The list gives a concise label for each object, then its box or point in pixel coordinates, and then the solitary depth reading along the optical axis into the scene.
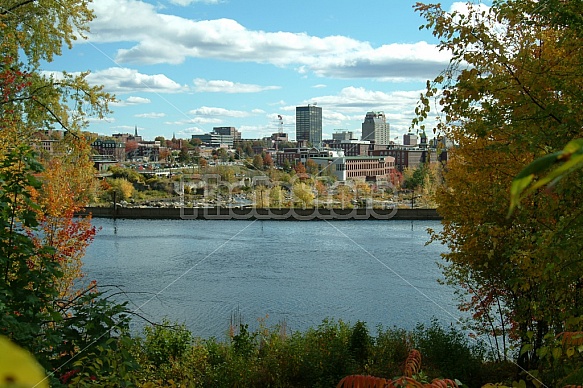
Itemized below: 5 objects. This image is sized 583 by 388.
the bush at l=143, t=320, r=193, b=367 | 9.41
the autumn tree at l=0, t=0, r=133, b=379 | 3.87
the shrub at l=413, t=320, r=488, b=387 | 8.62
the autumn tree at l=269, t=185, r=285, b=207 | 49.59
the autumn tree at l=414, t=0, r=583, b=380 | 3.86
